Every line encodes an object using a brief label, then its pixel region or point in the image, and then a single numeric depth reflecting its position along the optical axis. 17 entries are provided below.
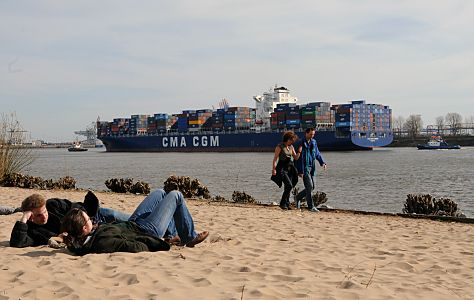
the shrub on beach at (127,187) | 13.96
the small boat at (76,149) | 123.61
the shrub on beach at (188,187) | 12.83
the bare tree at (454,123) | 112.81
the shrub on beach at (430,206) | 9.77
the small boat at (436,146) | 80.12
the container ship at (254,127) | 66.56
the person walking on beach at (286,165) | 8.70
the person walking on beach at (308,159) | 8.87
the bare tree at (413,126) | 105.74
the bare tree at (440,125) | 118.05
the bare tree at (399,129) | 112.38
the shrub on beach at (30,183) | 14.48
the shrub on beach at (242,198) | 11.63
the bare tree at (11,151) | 14.73
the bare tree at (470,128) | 114.44
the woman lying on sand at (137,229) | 4.42
